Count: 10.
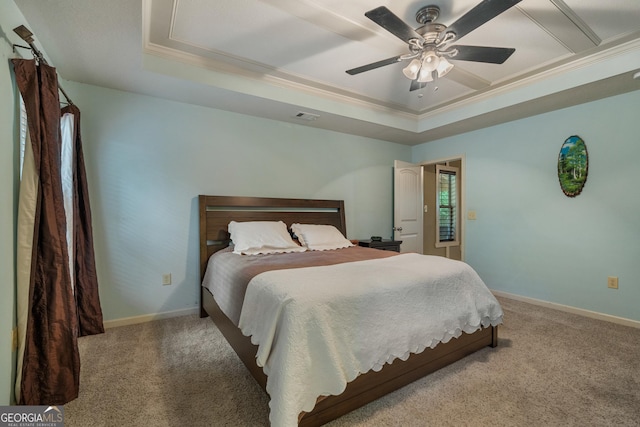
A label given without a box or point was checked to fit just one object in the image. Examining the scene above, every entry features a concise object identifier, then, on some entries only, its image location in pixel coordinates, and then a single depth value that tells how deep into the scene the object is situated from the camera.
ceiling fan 1.61
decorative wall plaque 3.02
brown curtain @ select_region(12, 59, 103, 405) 1.54
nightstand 3.91
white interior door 4.50
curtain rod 1.51
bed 1.52
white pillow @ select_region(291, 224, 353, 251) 3.19
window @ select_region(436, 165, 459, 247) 5.55
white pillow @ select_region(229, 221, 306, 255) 2.83
